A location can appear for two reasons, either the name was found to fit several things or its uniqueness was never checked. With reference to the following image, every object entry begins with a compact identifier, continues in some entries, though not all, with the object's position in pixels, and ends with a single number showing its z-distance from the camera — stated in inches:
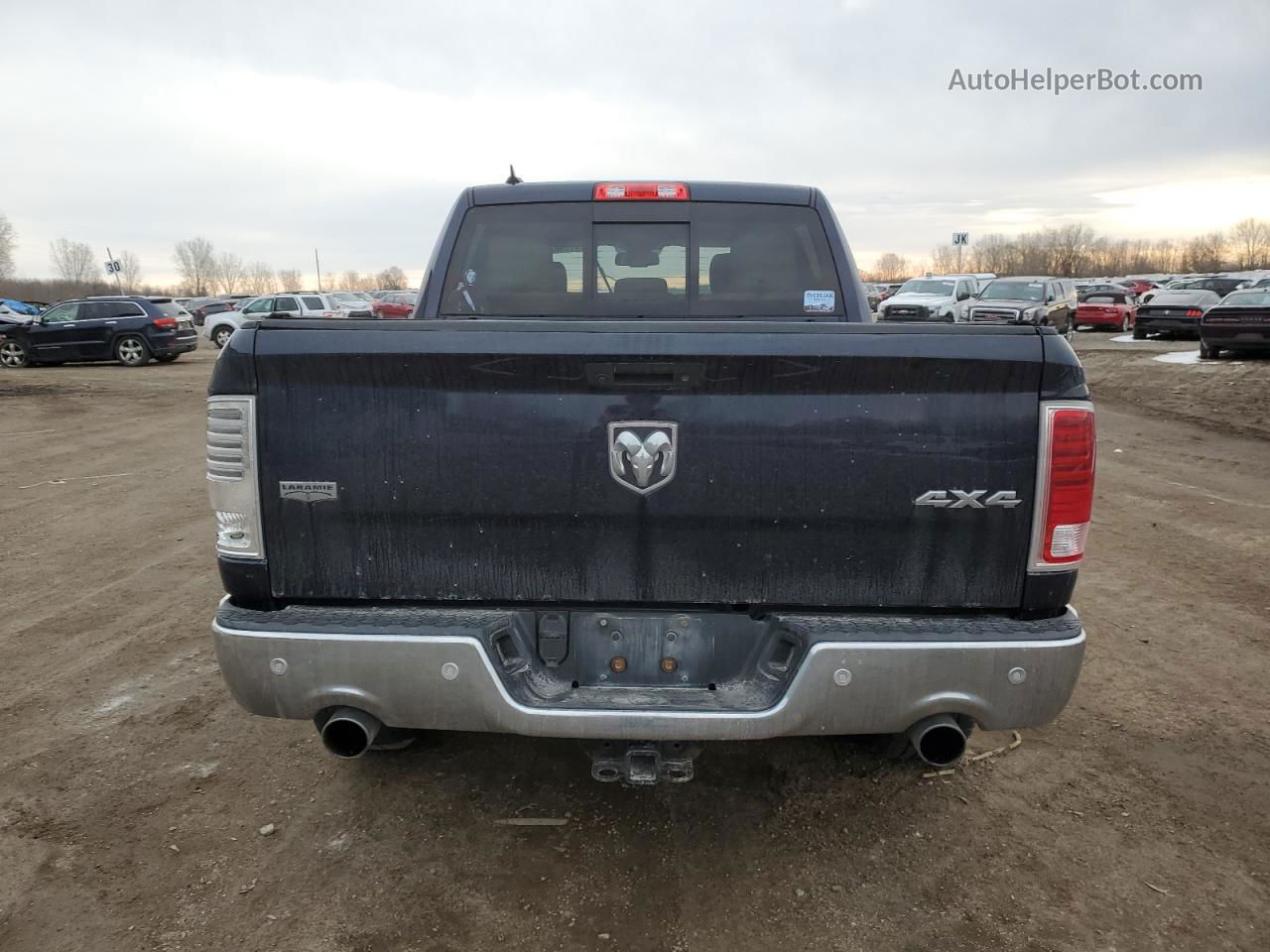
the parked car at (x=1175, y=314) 1007.0
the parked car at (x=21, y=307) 1463.3
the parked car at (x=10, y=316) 1179.0
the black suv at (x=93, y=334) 862.5
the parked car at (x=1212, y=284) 1243.2
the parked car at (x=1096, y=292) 1402.6
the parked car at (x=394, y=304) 1119.2
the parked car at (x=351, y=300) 1353.3
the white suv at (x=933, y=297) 928.3
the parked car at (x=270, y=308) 1133.7
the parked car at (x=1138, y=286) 2103.3
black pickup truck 89.1
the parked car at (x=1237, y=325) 680.4
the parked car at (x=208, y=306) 1948.5
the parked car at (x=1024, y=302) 892.6
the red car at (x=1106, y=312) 1316.4
